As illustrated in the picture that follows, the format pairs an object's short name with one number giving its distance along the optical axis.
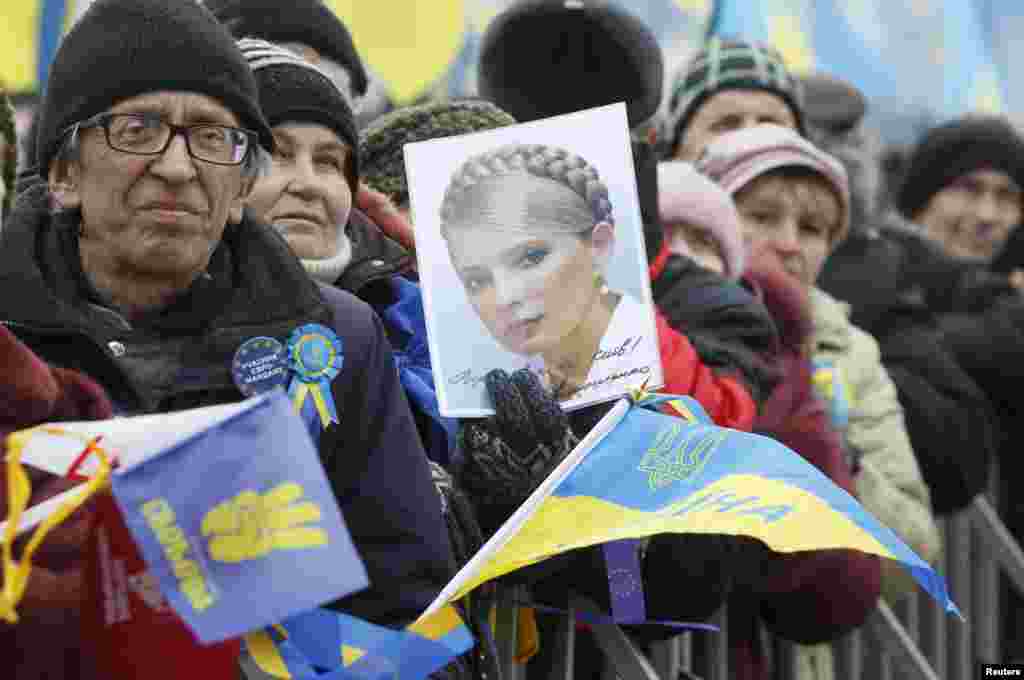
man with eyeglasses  6.49
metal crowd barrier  9.93
